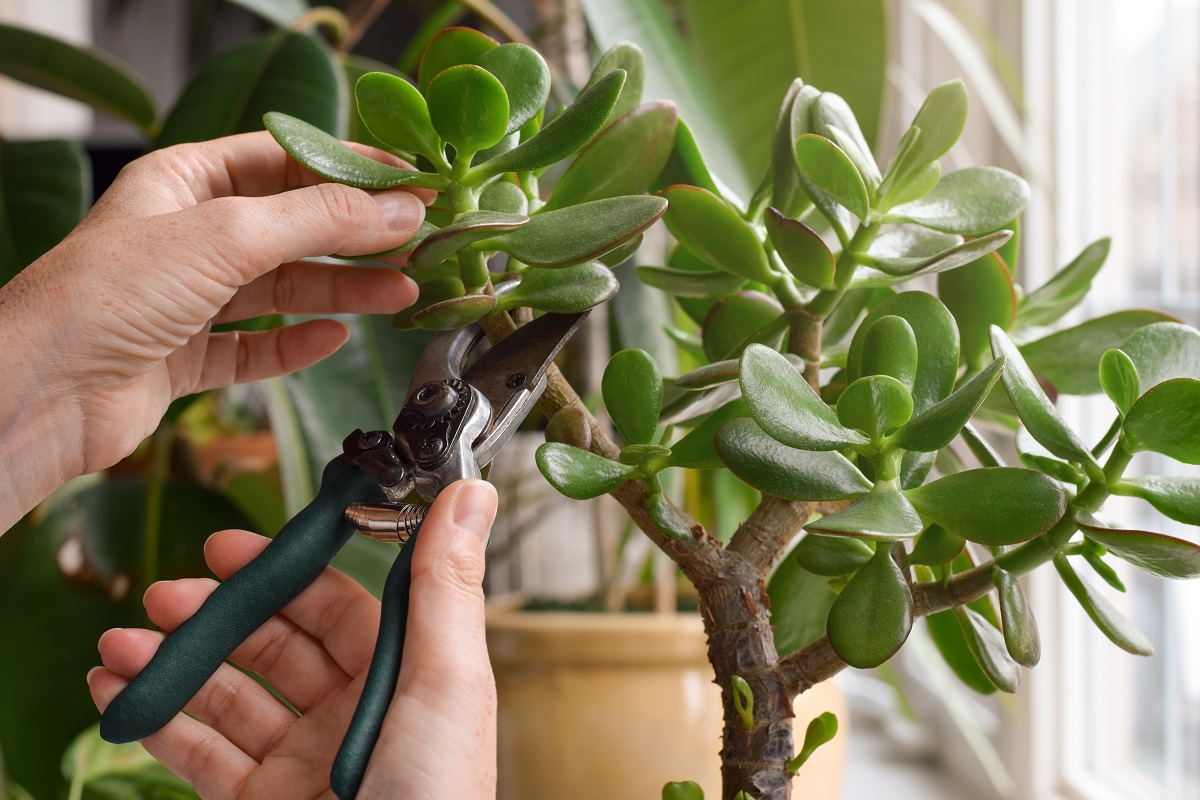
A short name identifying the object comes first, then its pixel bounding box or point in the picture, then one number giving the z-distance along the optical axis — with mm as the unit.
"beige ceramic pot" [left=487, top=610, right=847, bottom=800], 850
